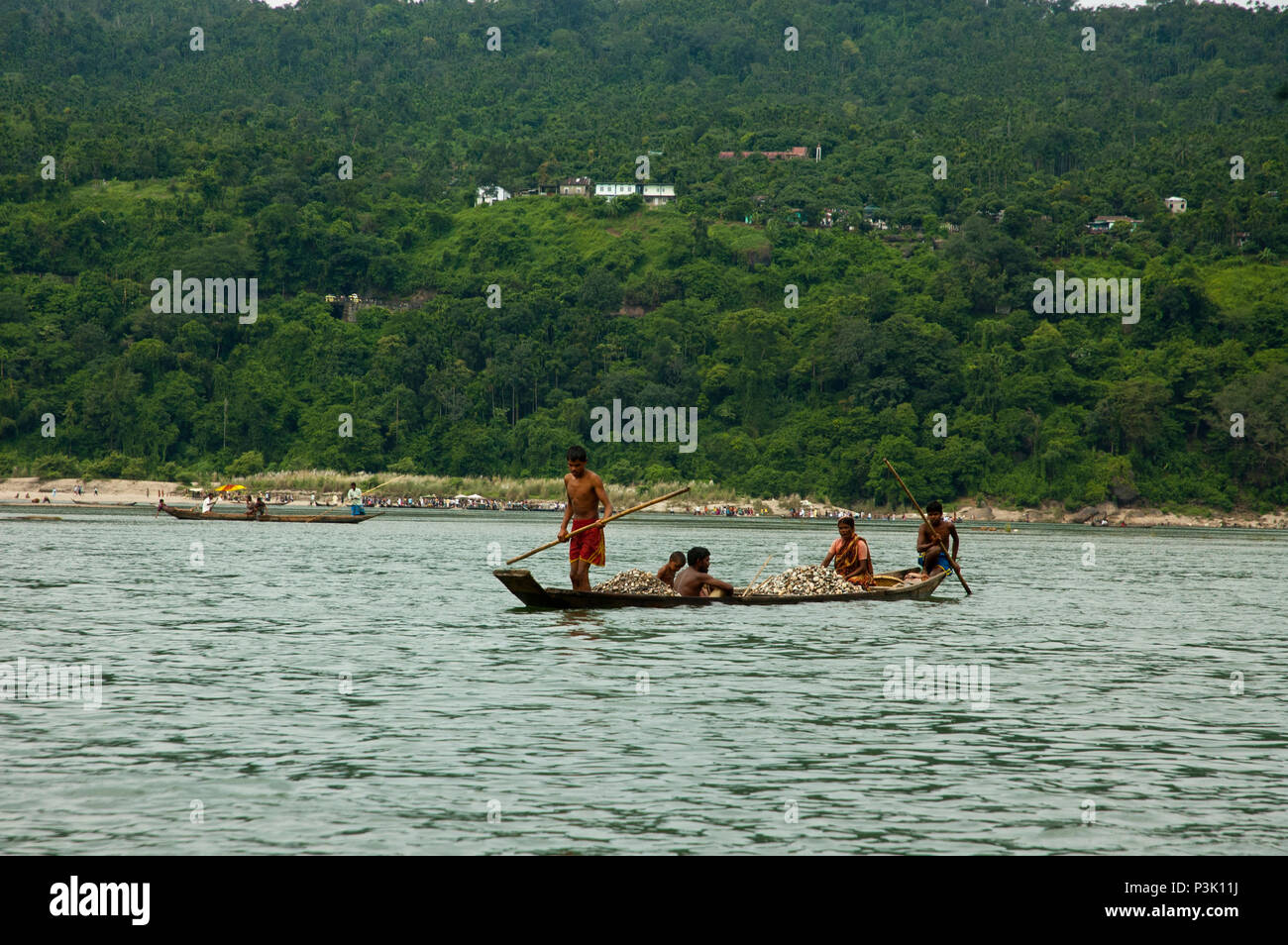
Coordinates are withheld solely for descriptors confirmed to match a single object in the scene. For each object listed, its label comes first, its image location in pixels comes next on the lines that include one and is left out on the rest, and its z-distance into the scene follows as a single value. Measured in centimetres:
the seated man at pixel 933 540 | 2983
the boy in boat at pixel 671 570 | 2519
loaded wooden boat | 2294
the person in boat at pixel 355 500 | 6594
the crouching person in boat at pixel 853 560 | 2770
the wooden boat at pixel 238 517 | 5928
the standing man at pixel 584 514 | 2352
